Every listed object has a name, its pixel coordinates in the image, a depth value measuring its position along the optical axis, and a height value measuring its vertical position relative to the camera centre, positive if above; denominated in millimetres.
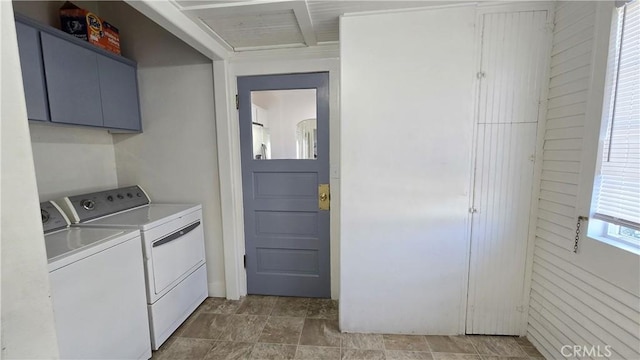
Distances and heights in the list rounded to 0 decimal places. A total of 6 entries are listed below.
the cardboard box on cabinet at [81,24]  1770 +956
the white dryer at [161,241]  1685 -610
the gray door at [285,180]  2215 -203
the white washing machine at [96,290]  1205 -696
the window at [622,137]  1170 +88
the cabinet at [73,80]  1406 +516
